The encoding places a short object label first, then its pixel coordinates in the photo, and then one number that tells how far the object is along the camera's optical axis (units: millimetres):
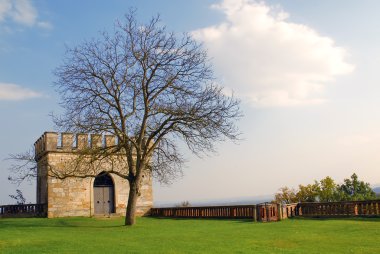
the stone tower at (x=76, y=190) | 29141
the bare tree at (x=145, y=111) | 21812
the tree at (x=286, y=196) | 39281
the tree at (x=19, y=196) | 35469
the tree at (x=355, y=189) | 38409
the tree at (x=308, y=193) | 38031
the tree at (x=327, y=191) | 37438
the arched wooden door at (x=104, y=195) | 31047
